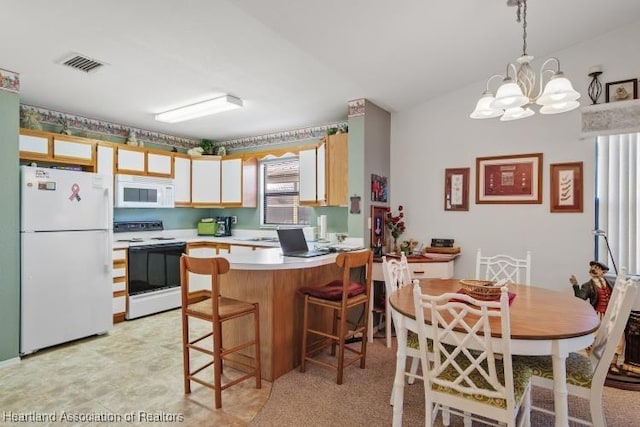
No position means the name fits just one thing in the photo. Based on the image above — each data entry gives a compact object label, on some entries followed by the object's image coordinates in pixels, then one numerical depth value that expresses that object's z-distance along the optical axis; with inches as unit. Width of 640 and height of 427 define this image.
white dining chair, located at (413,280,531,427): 58.7
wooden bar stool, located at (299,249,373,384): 102.3
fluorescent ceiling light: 144.8
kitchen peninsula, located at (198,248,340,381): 105.2
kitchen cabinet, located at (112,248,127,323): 159.3
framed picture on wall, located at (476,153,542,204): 136.3
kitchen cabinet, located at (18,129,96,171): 141.3
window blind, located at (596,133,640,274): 121.0
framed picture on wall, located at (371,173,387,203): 152.4
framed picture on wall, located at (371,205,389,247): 152.6
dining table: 61.7
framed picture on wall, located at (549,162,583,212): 128.1
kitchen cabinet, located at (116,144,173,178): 173.8
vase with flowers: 159.9
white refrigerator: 122.0
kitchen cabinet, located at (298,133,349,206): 155.8
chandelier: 76.9
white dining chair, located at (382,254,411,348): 103.3
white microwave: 173.0
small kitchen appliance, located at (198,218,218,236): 219.9
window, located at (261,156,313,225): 200.2
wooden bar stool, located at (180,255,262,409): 87.8
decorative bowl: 82.3
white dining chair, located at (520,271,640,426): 63.5
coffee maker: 221.9
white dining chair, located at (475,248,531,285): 114.6
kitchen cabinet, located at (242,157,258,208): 207.3
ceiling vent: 108.0
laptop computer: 117.9
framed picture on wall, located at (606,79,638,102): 119.2
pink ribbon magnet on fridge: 134.3
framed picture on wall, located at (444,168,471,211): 151.3
